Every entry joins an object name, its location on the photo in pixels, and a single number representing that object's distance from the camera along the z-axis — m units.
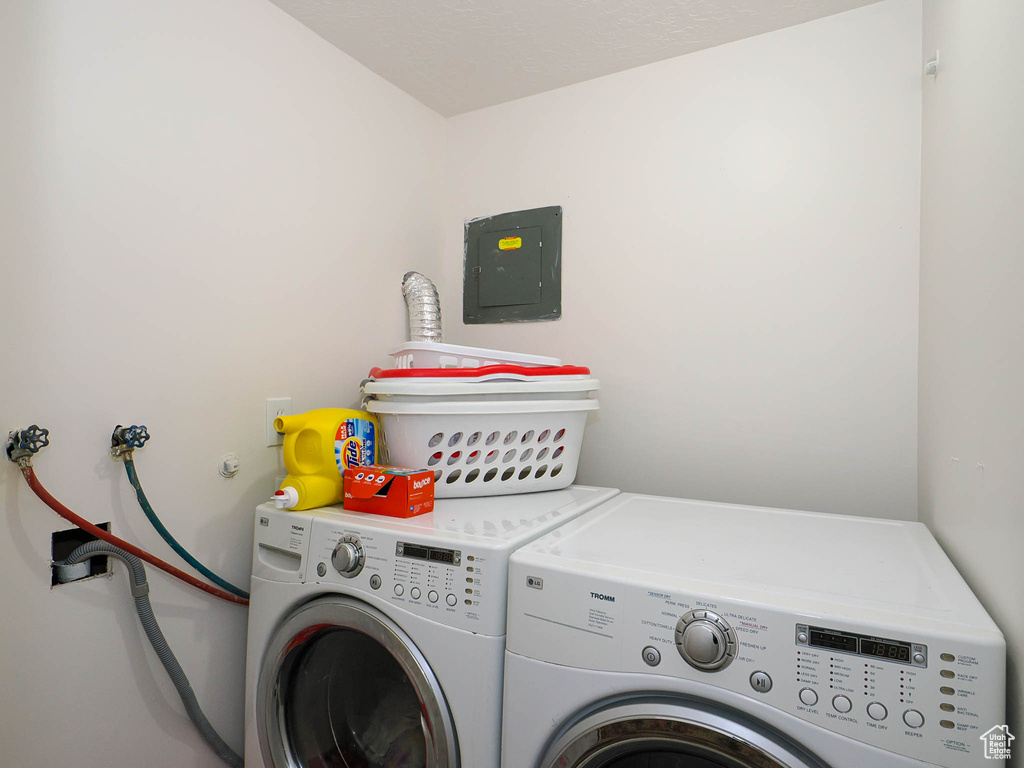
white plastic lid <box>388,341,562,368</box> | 1.46
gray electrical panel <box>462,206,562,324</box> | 1.88
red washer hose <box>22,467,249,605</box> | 1.02
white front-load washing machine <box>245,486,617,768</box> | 0.96
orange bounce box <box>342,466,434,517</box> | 1.18
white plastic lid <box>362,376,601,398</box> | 1.31
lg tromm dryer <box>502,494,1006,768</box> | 0.68
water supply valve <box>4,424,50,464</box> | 1.00
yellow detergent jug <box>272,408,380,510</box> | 1.23
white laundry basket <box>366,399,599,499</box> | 1.34
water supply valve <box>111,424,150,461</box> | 1.14
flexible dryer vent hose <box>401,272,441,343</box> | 1.80
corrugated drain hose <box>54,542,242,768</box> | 1.10
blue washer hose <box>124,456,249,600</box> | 1.16
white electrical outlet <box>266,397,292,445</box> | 1.47
